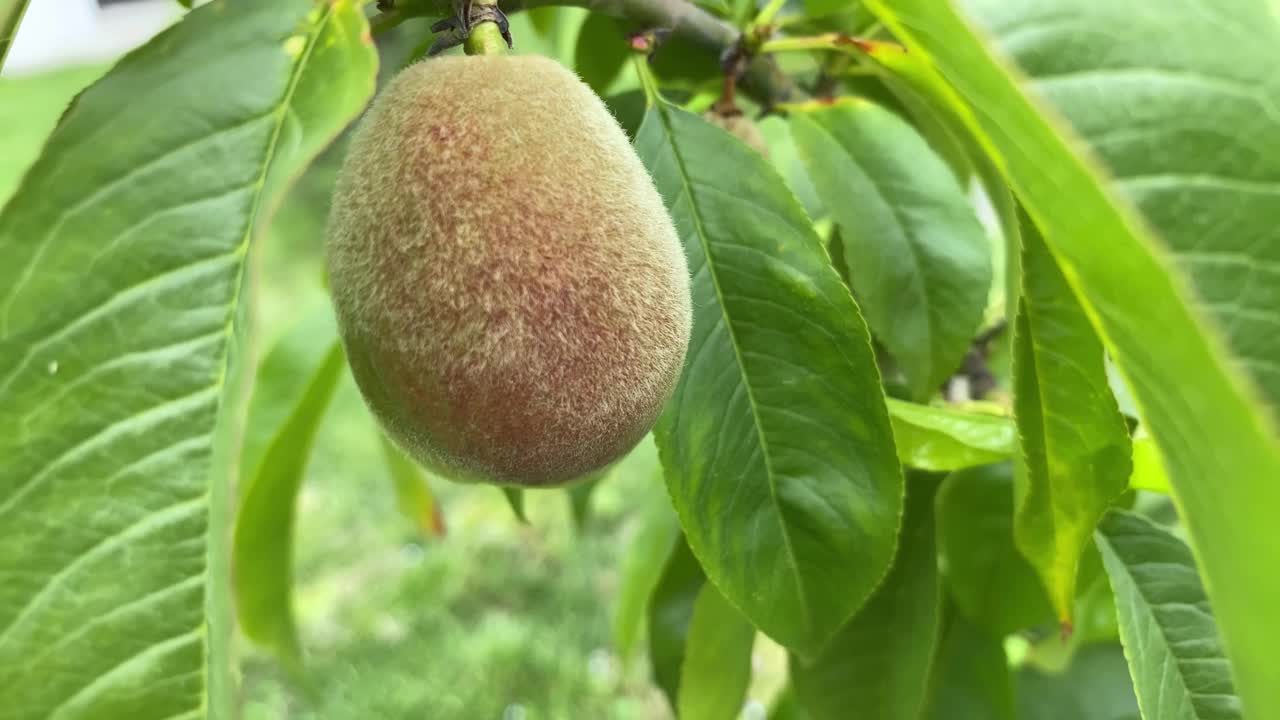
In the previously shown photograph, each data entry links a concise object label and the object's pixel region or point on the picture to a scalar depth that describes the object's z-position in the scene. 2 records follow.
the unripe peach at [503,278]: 0.08
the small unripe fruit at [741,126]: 0.13
